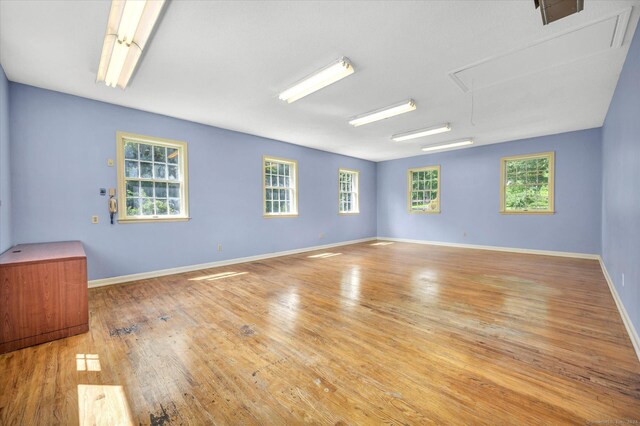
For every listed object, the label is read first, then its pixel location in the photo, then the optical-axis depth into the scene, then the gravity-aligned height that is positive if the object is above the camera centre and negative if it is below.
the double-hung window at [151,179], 4.16 +0.55
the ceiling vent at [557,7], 1.73 +1.37
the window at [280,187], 6.15 +0.58
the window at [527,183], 6.15 +0.61
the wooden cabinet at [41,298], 2.18 -0.76
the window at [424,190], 7.95 +0.62
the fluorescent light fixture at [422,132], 5.10 +1.61
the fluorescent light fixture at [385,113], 3.98 +1.59
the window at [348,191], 8.20 +0.59
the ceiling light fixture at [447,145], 6.16 +1.60
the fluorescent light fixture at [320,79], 2.81 +1.56
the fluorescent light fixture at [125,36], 2.03 +1.59
